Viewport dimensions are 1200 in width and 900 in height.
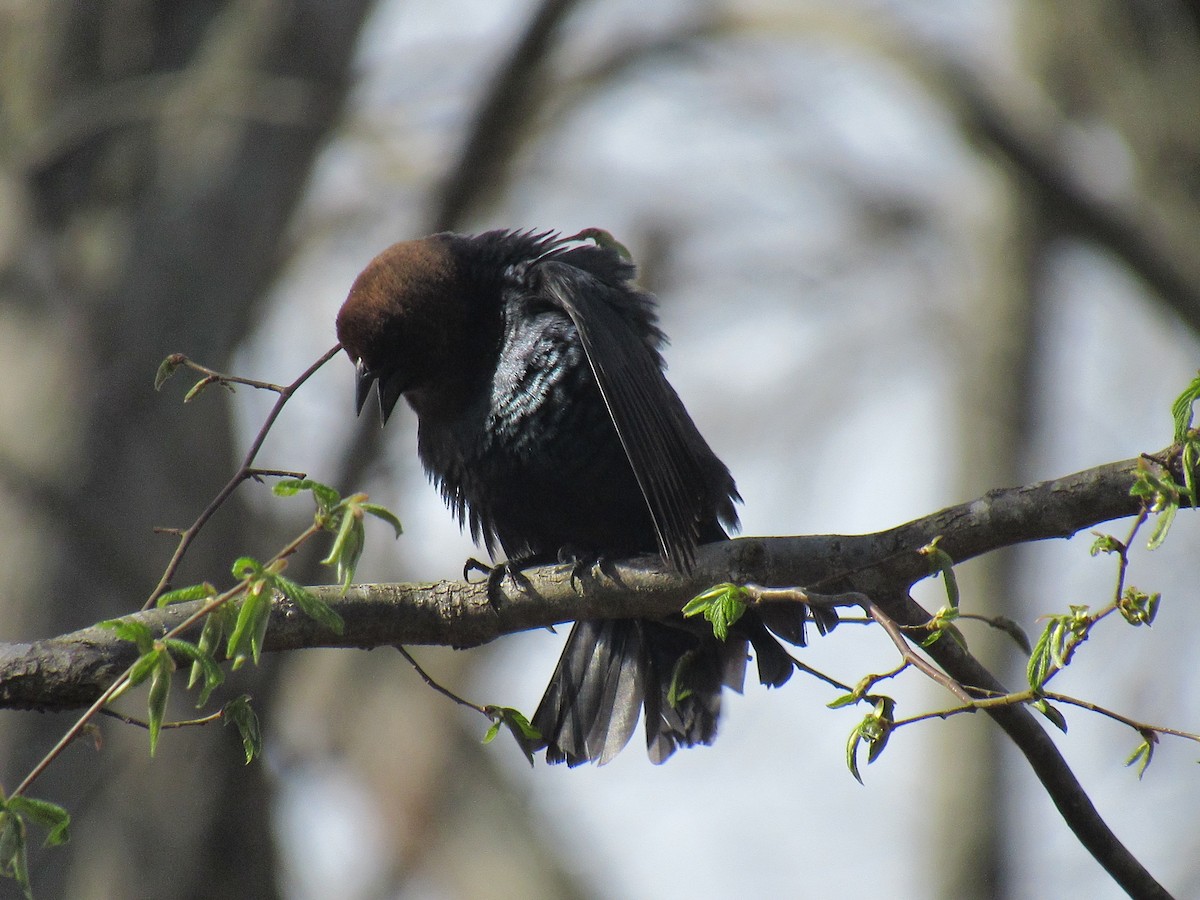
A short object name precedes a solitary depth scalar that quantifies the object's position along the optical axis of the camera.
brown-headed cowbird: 6.48
